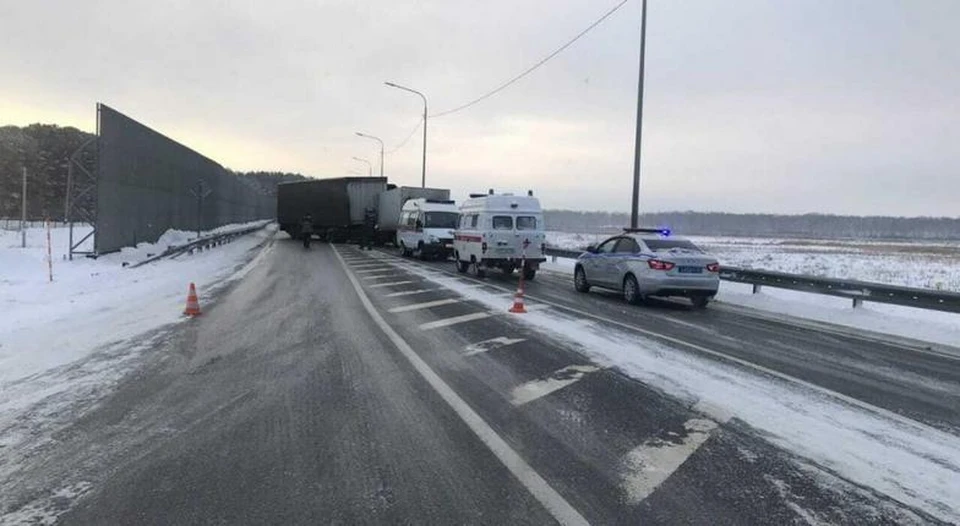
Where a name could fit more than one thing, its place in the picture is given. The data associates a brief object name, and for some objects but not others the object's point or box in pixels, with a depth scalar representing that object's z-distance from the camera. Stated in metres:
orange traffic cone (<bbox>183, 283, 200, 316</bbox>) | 12.01
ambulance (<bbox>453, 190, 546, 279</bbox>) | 20.45
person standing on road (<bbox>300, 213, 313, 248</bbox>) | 37.28
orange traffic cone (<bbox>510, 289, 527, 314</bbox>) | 12.94
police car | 14.76
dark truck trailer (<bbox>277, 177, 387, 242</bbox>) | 41.31
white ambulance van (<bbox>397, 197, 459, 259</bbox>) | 28.98
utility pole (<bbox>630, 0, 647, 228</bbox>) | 20.06
